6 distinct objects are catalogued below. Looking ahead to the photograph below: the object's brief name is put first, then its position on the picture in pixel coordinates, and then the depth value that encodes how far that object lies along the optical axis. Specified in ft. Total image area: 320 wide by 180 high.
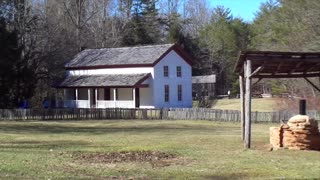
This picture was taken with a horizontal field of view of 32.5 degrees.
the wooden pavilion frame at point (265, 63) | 67.00
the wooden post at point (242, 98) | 79.51
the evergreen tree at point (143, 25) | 277.85
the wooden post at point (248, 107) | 68.33
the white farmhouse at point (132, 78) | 196.03
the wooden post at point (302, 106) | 76.74
